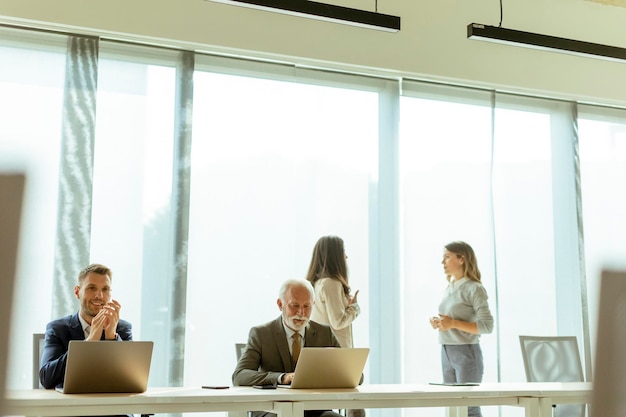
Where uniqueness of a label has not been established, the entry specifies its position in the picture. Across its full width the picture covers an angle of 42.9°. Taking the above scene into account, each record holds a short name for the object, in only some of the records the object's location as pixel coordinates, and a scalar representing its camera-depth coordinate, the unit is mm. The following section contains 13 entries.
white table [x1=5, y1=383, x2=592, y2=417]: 2951
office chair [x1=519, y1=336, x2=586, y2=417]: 4910
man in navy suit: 3490
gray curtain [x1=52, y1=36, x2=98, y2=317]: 5309
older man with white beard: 3851
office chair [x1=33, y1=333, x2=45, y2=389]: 3801
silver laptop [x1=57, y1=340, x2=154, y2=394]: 3072
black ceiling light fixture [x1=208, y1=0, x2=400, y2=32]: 4762
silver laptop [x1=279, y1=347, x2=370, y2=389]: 3475
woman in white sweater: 4820
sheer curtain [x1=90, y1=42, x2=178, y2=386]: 5500
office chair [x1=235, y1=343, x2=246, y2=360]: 4203
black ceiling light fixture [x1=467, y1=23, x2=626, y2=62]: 5305
